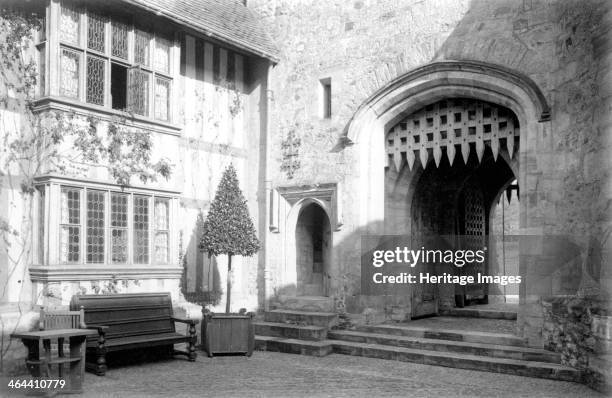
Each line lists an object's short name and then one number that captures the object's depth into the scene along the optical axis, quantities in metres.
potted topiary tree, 9.02
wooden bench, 7.53
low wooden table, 6.24
